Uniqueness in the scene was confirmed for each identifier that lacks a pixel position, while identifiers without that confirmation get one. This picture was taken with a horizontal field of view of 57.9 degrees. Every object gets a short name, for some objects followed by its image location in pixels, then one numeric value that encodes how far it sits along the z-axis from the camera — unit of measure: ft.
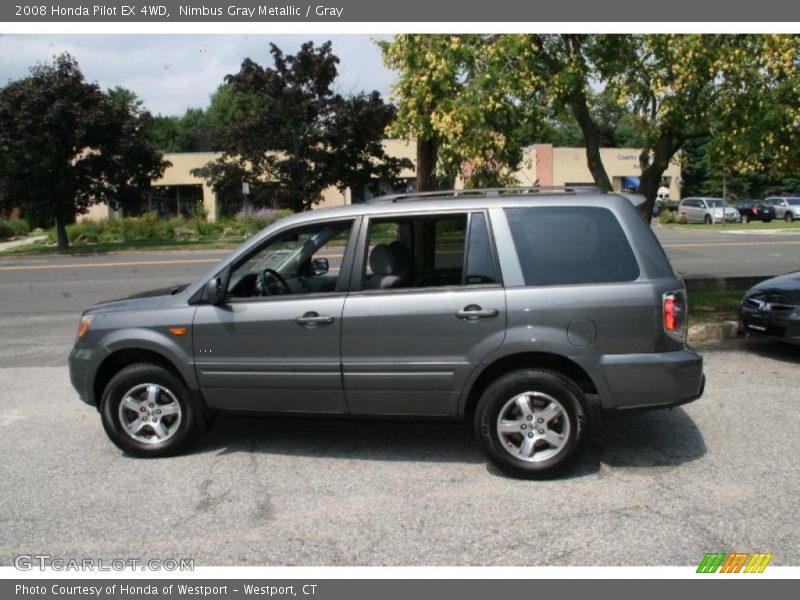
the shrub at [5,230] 124.77
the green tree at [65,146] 86.43
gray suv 14.64
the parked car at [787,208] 144.36
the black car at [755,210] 143.74
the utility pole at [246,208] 91.47
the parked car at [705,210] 140.05
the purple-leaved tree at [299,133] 92.68
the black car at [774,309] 23.91
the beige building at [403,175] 153.89
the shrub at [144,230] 114.21
